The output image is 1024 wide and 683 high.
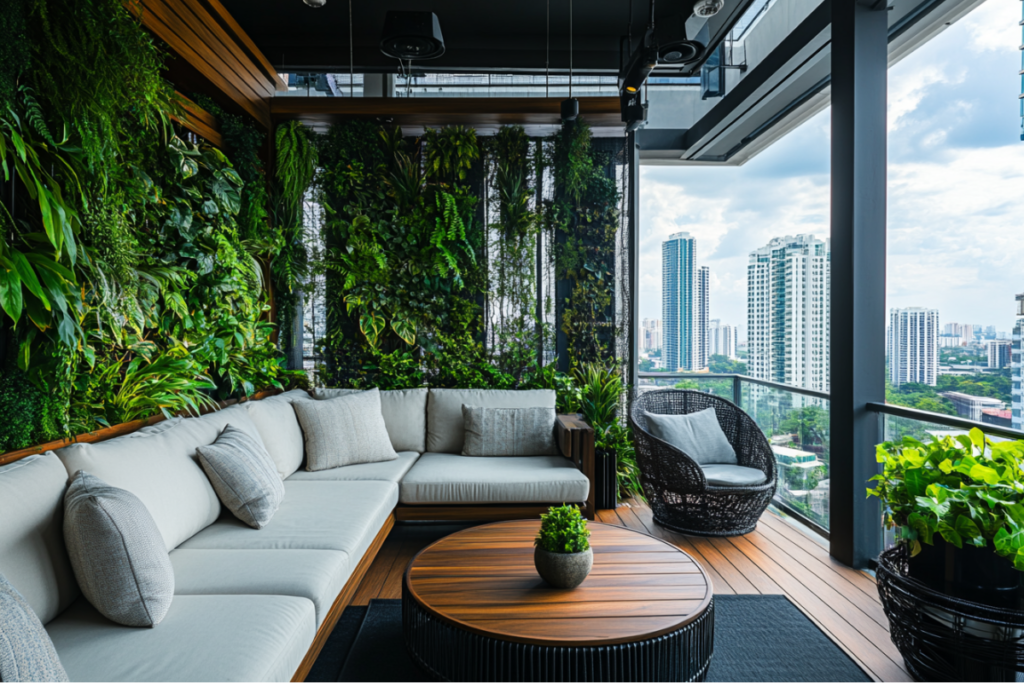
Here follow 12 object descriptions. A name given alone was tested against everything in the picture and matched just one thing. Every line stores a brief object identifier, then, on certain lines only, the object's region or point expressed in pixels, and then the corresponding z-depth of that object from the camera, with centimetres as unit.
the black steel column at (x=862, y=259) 295
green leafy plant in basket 180
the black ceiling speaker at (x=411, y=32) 315
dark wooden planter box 405
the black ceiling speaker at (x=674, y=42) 296
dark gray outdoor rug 207
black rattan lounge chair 337
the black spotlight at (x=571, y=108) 364
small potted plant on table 190
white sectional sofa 142
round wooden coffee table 160
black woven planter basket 177
